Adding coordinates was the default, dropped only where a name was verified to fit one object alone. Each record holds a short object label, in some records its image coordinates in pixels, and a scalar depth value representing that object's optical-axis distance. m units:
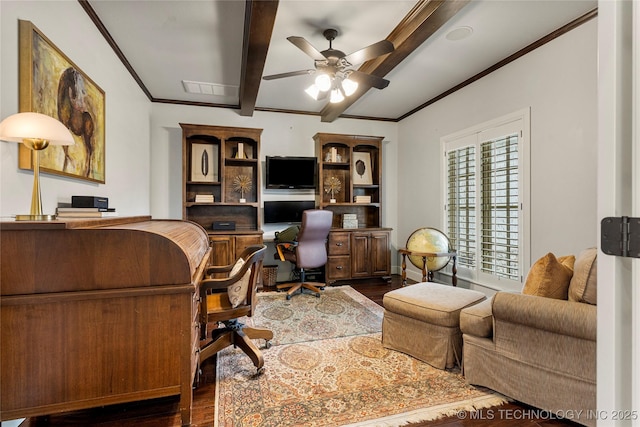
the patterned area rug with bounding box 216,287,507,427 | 1.55
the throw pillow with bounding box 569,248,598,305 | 1.46
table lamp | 1.21
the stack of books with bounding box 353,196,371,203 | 4.79
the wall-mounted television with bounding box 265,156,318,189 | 4.39
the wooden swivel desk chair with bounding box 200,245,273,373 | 1.82
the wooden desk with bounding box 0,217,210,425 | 1.19
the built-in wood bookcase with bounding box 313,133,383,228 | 4.55
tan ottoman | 1.96
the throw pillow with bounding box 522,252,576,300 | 1.60
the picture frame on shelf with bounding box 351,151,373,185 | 4.89
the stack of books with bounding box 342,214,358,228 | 4.62
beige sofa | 1.41
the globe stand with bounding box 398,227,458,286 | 3.41
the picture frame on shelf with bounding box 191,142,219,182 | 4.21
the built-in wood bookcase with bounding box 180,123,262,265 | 3.91
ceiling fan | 2.31
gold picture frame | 1.51
